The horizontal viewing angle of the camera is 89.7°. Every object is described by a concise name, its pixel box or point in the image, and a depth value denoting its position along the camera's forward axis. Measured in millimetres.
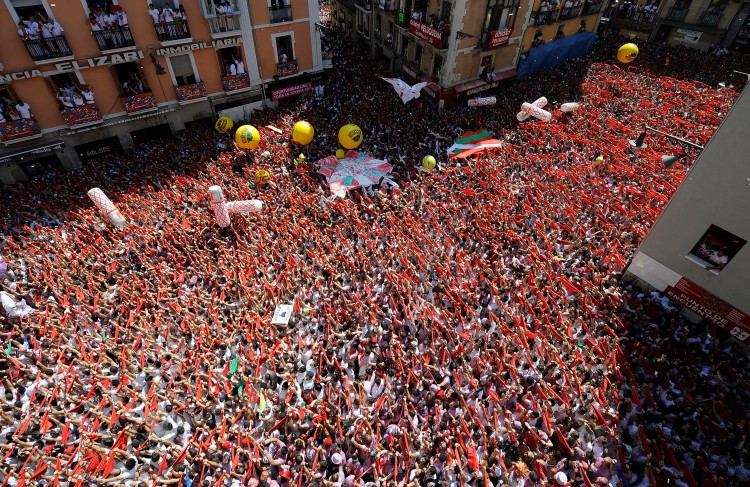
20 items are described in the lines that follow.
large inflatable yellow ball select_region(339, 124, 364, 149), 19656
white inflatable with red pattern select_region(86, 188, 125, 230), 15914
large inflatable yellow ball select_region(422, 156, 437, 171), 19859
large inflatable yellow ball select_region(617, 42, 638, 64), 23630
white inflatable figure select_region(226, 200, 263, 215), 16750
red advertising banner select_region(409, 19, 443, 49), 23938
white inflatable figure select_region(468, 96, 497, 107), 25484
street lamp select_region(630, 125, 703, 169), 11586
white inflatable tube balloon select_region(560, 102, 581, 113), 23578
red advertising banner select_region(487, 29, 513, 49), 24703
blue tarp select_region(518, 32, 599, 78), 28734
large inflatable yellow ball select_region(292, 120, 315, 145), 19906
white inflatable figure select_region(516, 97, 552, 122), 23125
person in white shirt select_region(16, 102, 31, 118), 17984
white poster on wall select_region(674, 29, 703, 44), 33219
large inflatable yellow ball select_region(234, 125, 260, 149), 19625
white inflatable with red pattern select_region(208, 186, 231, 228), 15508
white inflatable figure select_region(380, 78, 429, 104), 23938
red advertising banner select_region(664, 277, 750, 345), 12023
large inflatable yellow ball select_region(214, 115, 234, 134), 22766
